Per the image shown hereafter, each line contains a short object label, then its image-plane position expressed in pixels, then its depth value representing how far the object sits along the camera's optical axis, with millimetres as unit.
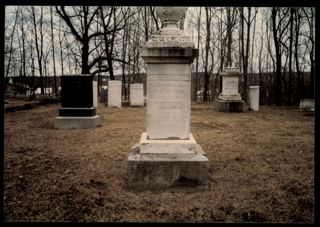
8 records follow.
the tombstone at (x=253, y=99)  17169
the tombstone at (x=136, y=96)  19531
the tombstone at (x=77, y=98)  11094
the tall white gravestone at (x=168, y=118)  4715
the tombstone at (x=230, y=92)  16297
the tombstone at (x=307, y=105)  17062
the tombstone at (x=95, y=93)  17797
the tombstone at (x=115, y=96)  18688
